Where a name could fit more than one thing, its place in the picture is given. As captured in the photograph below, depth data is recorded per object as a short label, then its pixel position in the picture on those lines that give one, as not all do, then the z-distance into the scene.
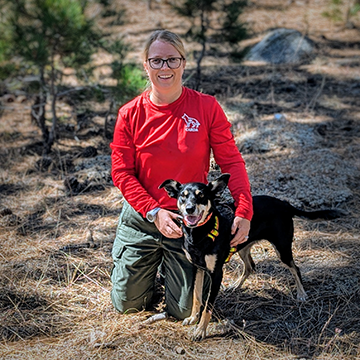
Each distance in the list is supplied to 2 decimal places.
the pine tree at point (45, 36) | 6.06
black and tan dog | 2.65
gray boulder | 10.05
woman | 2.88
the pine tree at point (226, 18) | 8.16
